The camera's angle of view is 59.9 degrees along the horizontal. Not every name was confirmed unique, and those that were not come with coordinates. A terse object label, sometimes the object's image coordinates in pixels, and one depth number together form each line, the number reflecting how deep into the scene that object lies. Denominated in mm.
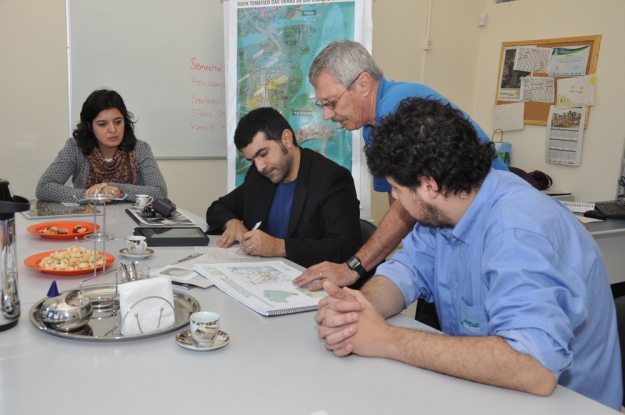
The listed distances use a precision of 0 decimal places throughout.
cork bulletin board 3818
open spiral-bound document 1363
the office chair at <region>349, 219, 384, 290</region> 2064
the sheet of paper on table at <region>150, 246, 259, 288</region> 1529
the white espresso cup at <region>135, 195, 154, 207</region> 2562
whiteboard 3451
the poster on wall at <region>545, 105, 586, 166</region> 3910
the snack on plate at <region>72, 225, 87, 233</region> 2023
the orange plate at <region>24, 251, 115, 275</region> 1537
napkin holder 1147
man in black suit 2064
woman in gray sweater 2881
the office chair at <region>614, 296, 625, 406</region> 1378
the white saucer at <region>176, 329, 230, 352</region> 1110
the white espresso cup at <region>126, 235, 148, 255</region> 1774
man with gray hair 1853
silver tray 1140
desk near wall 2705
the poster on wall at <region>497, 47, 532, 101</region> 4328
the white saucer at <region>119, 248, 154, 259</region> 1781
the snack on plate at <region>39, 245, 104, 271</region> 1557
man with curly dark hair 979
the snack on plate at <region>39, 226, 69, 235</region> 1975
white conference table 913
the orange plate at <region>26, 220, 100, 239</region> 1962
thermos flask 1145
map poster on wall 3535
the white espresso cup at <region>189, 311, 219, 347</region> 1105
